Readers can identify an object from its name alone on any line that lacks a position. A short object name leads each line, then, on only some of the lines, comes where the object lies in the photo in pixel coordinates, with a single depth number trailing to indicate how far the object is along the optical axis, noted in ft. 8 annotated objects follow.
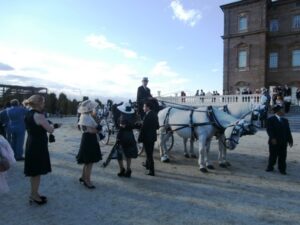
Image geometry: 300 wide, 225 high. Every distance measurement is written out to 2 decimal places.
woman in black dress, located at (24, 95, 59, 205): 18.04
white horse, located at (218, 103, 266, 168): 27.68
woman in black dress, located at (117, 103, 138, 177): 24.83
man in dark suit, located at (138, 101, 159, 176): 25.61
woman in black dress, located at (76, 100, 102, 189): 21.35
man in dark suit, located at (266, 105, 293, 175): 27.68
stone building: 121.80
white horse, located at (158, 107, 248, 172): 27.04
